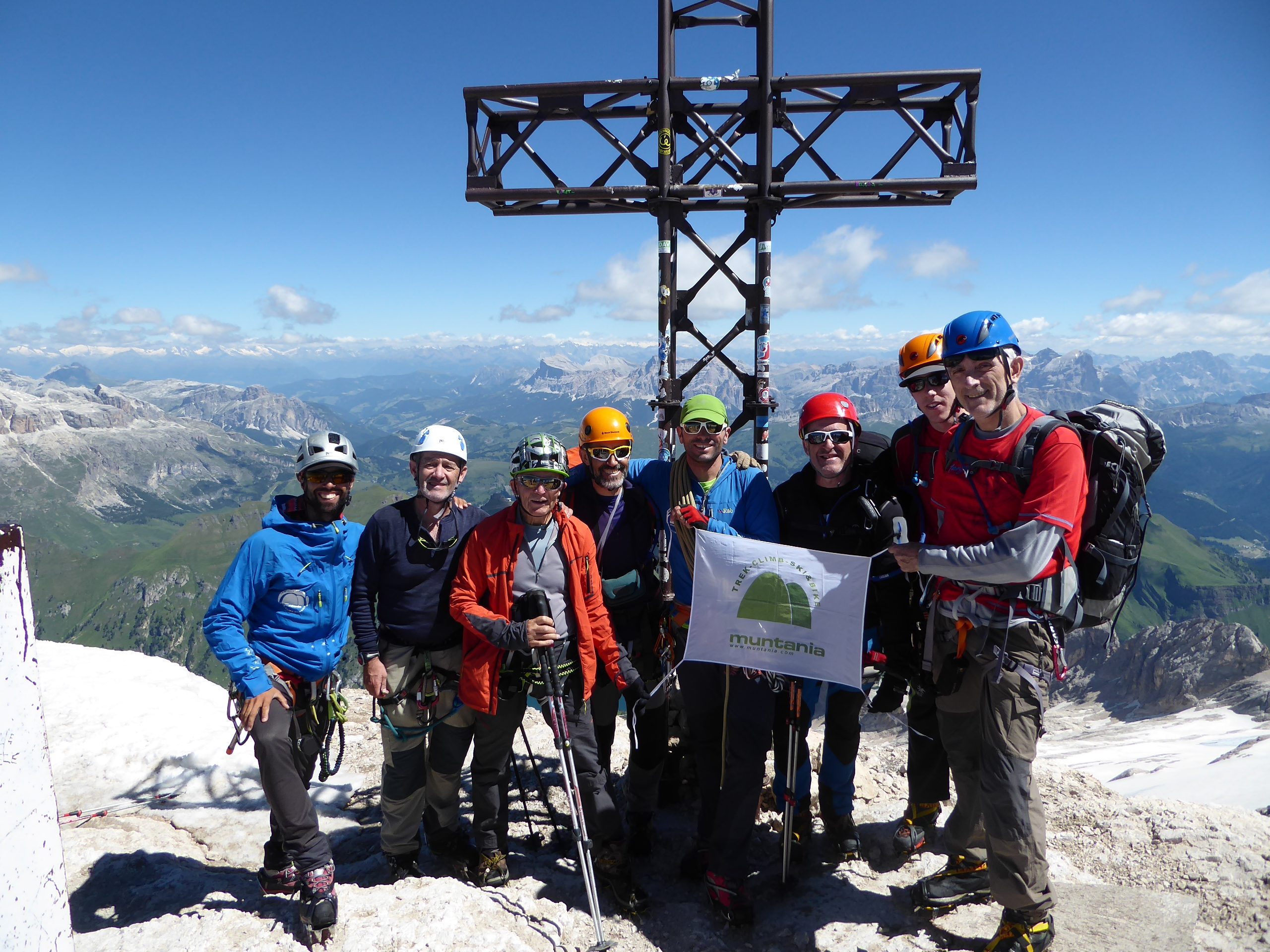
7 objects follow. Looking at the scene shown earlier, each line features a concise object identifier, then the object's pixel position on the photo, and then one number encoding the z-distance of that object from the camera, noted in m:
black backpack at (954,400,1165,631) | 4.85
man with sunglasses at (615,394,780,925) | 5.75
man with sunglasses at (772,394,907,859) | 5.81
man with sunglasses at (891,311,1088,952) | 4.69
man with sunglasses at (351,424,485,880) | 6.17
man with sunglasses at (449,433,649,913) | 5.93
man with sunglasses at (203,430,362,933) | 5.55
